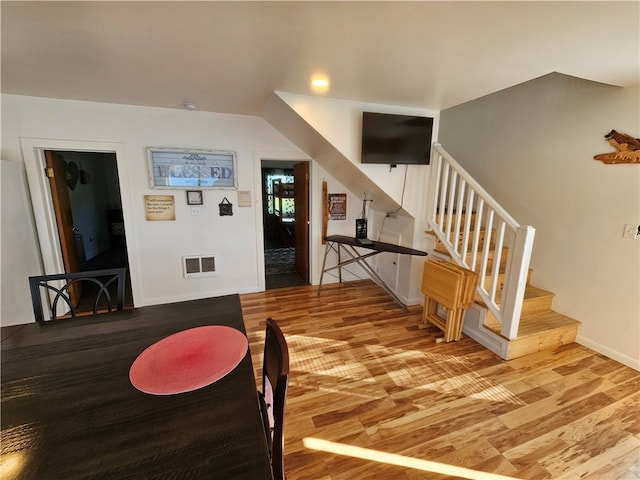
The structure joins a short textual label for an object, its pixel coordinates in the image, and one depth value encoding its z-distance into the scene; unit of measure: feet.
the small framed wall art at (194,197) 10.76
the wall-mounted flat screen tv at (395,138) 8.91
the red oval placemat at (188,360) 3.35
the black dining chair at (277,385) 3.01
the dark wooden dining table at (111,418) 2.38
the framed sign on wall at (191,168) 10.19
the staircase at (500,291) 7.37
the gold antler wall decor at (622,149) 7.06
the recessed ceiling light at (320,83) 6.84
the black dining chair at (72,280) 5.24
